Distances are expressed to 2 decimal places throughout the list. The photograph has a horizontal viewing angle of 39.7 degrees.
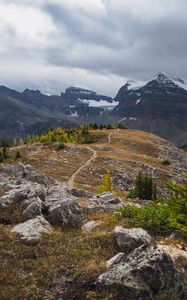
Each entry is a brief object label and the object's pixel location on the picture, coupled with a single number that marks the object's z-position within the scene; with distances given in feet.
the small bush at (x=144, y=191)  101.65
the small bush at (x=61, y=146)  199.62
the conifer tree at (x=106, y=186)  112.70
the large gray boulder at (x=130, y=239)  35.93
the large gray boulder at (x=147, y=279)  27.87
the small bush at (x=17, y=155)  178.74
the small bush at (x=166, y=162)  205.83
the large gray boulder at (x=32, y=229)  37.47
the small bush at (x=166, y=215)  38.98
